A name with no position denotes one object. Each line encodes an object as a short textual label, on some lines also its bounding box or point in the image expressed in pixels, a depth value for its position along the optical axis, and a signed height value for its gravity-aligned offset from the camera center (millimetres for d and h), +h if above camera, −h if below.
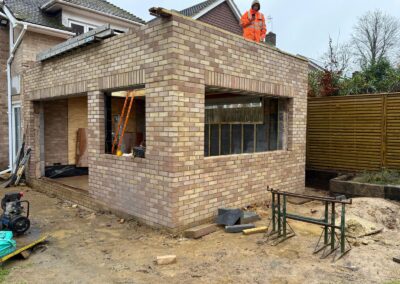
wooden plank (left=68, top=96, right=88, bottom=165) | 10023 +260
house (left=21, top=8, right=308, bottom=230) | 5125 +268
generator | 4941 -1470
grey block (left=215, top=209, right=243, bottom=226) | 5453 -1572
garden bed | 6953 -1331
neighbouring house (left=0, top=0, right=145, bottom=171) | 10037 +3225
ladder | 6688 -348
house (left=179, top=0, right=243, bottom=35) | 17828 +7050
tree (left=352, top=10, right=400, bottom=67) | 27797 +8994
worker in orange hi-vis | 8156 +2865
